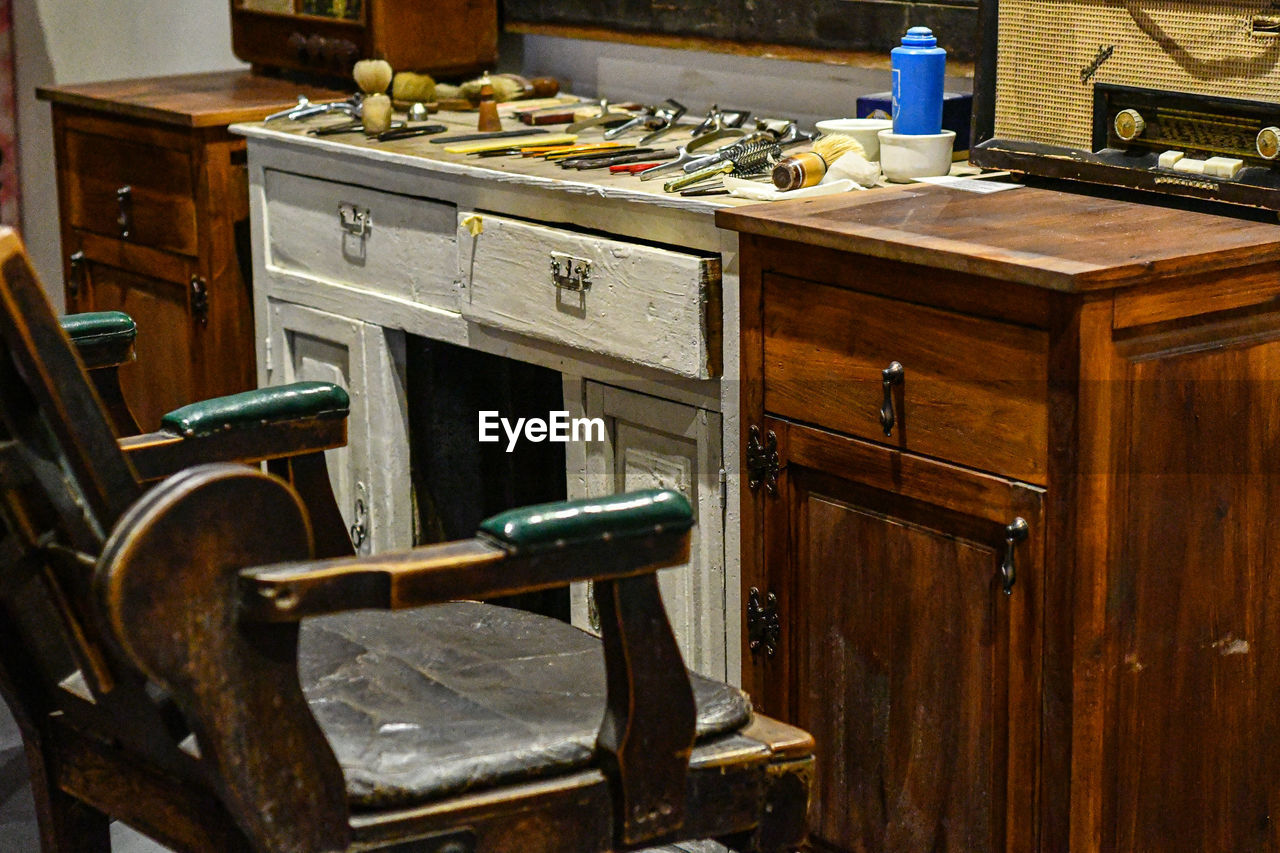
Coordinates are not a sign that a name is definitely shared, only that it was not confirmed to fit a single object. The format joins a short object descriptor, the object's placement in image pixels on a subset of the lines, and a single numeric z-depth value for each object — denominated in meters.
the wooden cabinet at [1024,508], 1.88
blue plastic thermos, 2.38
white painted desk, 2.38
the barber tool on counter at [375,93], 3.03
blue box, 2.56
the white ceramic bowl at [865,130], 2.51
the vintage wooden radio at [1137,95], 1.97
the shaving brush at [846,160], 2.37
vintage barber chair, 1.34
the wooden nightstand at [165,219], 3.29
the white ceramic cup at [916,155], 2.38
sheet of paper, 2.29
